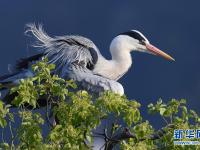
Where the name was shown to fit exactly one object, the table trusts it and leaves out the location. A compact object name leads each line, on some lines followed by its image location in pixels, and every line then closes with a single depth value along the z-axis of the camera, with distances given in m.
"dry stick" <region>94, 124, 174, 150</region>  13.23
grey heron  19.69
